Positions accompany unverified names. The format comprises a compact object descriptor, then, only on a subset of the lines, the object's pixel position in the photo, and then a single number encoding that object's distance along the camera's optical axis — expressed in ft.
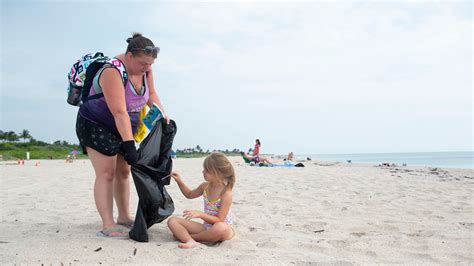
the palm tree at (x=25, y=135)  196.85
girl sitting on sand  10.72
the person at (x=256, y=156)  57.21
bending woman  10.46
